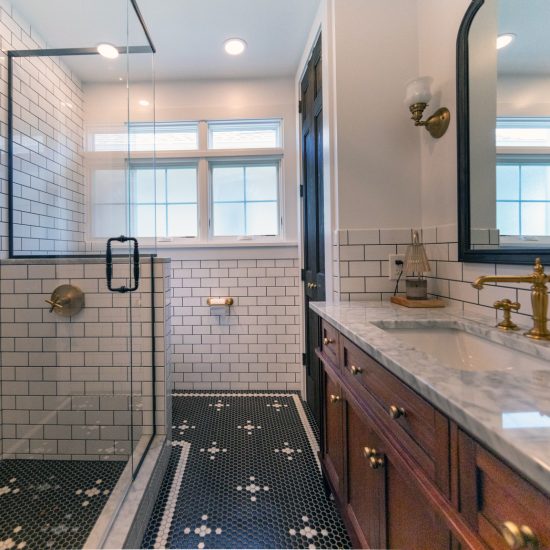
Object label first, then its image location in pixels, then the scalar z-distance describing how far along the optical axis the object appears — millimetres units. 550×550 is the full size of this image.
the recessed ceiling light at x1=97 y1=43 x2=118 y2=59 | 2125
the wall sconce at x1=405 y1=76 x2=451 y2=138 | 1376
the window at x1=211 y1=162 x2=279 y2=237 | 2729
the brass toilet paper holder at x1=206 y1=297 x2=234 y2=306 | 2572
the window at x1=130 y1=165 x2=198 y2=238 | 2705
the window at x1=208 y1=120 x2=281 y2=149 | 2721
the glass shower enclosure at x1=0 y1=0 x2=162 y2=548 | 1494
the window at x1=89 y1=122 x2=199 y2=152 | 2650
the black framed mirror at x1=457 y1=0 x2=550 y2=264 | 959
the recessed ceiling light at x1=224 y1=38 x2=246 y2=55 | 2178
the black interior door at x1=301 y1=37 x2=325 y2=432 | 1936
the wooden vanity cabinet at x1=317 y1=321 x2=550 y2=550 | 434
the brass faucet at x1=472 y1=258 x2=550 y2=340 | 833
